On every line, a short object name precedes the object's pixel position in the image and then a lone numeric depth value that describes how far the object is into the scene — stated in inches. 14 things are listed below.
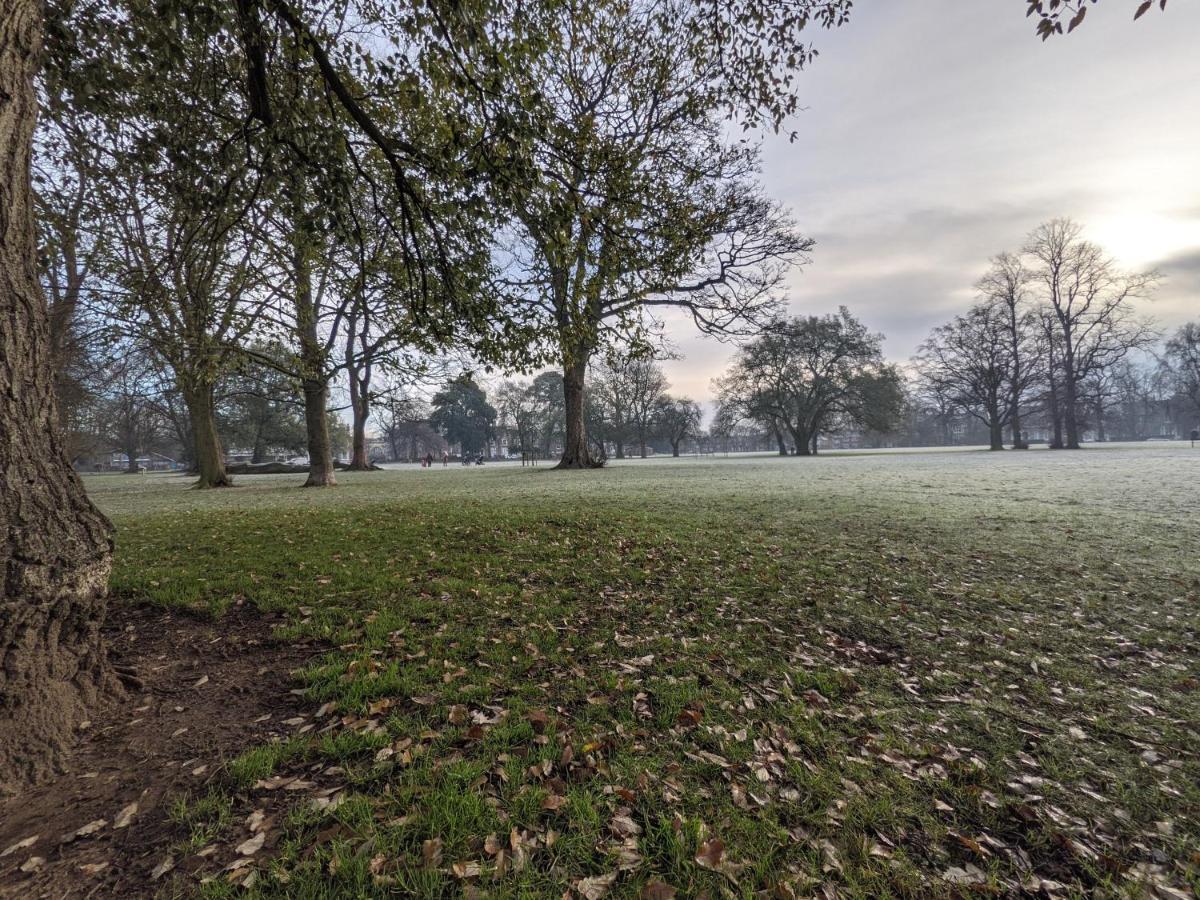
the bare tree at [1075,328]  1413.6
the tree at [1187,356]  1651.1
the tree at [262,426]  1519.9
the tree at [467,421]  2672.2
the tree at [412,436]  2679.6
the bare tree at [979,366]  1576.0
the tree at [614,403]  2201.0
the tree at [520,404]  2511.1
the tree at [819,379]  1660.9
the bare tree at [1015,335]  1529.3
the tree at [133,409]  622.2
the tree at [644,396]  2177.7
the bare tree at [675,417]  2448.3
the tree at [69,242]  279.9
